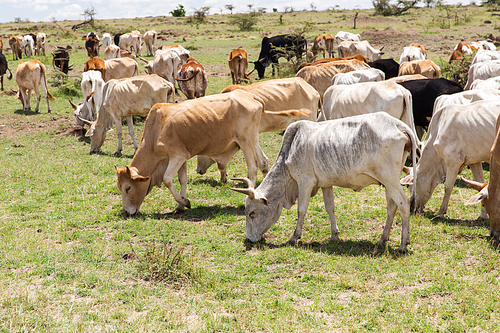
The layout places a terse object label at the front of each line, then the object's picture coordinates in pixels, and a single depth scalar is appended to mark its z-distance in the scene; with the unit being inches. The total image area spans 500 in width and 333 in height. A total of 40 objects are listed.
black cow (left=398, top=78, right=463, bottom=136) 410.3
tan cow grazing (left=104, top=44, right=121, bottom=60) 994.1
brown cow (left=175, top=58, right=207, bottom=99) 622.2
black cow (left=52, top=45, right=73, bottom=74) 851.4
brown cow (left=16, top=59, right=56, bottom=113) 648.4
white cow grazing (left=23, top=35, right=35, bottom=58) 1238.9
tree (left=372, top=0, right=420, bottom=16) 2219.5
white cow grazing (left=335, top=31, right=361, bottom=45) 1076.5
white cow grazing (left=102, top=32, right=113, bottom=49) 1301.7
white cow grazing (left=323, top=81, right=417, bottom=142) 364.8
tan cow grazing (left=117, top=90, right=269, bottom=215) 295.9
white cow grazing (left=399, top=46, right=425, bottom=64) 732.4
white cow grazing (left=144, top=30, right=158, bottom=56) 1262.3
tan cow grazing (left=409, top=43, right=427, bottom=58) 826.3
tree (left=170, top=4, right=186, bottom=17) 2753.4
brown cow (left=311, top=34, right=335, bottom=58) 1033.5
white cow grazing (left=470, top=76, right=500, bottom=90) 382.9
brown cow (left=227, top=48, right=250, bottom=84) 773.3
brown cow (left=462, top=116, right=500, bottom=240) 232.4
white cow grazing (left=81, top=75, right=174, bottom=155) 470.0
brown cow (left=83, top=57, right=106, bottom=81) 650.8
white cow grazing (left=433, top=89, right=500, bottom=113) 318.7
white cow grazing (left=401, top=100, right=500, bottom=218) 273.0
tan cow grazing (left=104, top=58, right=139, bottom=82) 681.0
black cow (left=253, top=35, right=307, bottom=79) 899.4
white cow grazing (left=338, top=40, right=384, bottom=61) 852.6
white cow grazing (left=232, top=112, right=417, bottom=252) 221.9
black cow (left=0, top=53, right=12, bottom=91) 792.7
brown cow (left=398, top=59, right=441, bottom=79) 567.2
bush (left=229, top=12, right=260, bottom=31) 1936.5
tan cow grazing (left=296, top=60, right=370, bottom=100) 533.6
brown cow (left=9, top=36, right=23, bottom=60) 1180.4
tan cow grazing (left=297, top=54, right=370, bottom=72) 592.8
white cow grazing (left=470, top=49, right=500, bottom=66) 557.6
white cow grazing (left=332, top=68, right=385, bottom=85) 481.4
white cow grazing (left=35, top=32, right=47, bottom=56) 1293.7
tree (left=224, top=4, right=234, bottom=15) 3004.4
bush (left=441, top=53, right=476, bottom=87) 622.8
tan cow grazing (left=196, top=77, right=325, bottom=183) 356.8
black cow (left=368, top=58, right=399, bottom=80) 631.2
